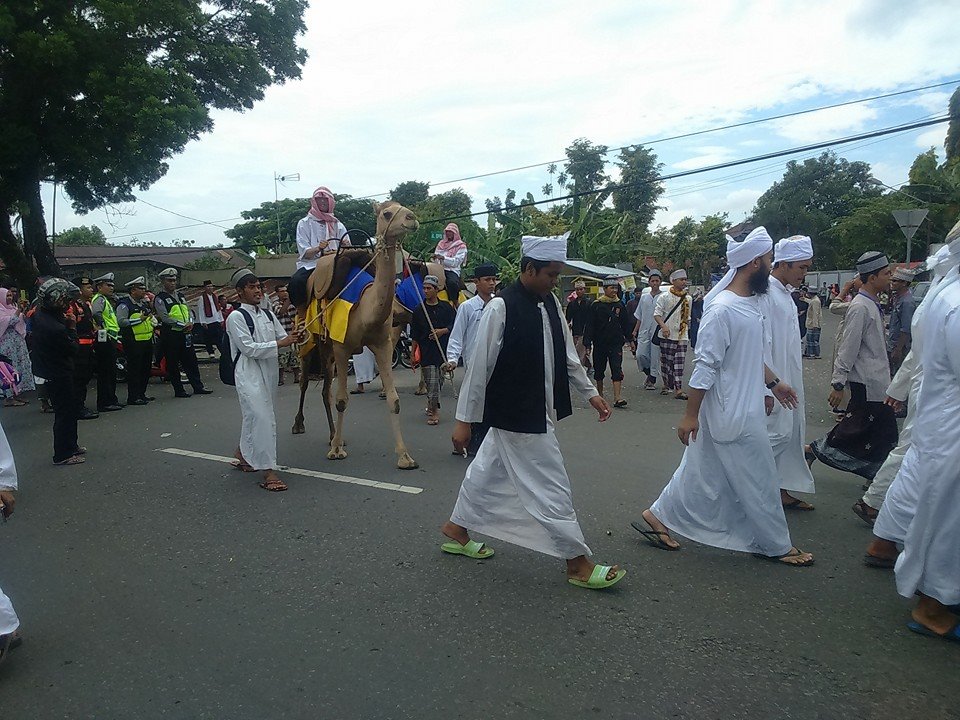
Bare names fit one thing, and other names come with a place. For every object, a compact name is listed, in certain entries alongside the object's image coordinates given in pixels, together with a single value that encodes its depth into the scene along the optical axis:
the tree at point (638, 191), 40.33
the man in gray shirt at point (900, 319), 7.68
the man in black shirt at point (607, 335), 9.91
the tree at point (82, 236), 71.65
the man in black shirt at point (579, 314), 11.97
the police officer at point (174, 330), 11.93
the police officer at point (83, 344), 10.59
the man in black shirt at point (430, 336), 8.97
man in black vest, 3.91
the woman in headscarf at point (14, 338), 11.23
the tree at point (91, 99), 14.61
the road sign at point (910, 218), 12.30
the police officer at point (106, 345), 10.67
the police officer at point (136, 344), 11.27
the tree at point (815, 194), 50.94
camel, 6.52
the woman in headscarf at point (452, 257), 11.55
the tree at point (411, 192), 50.12
